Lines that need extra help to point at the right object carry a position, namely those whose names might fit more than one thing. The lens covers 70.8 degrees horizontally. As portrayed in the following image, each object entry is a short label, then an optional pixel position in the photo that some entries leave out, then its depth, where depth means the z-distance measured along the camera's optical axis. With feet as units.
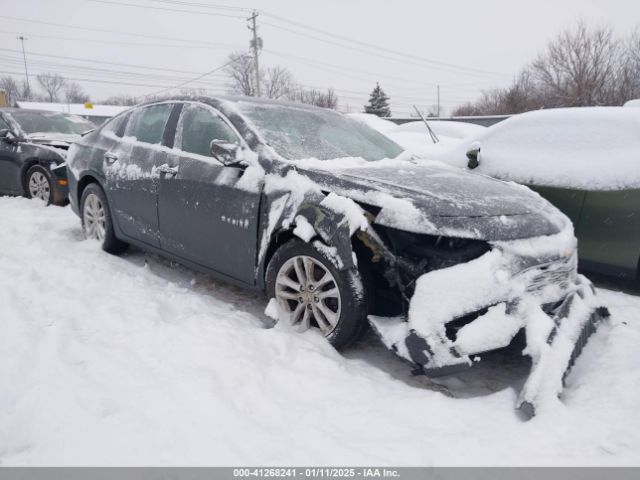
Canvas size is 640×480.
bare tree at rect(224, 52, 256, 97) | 177.88
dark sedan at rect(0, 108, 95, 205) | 20.24
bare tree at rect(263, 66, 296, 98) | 189.57
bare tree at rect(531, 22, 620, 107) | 84.38
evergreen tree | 142.92
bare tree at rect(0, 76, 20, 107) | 207.68
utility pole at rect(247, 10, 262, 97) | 104.22
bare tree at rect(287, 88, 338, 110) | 174.40
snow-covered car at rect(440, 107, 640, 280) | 11.59
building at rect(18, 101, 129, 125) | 126.82
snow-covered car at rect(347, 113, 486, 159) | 16.30
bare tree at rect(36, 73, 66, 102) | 245.65
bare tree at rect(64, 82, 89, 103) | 246.68
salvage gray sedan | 7.20
